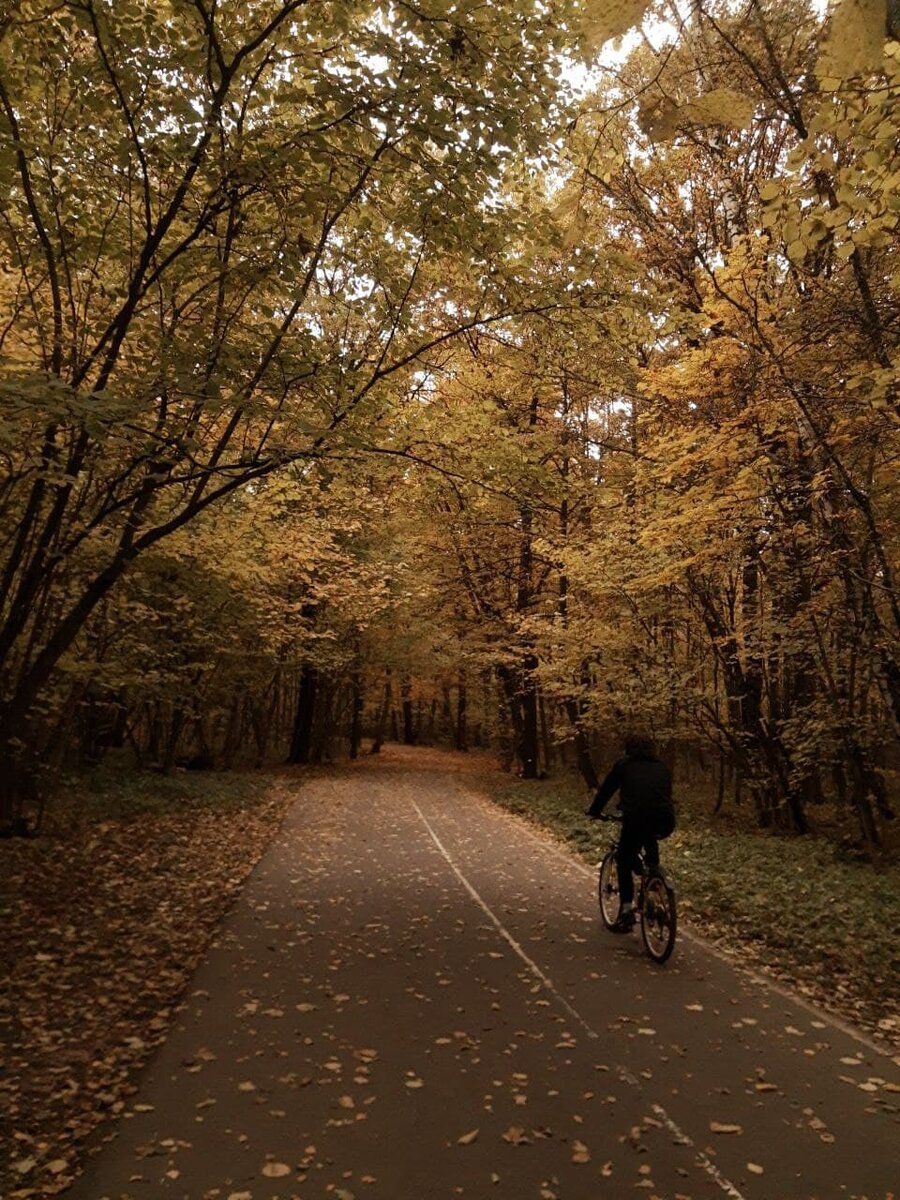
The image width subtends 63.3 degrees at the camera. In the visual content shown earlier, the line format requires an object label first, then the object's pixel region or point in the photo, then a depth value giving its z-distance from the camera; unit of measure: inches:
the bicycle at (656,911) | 263.9
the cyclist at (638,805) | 280.7
